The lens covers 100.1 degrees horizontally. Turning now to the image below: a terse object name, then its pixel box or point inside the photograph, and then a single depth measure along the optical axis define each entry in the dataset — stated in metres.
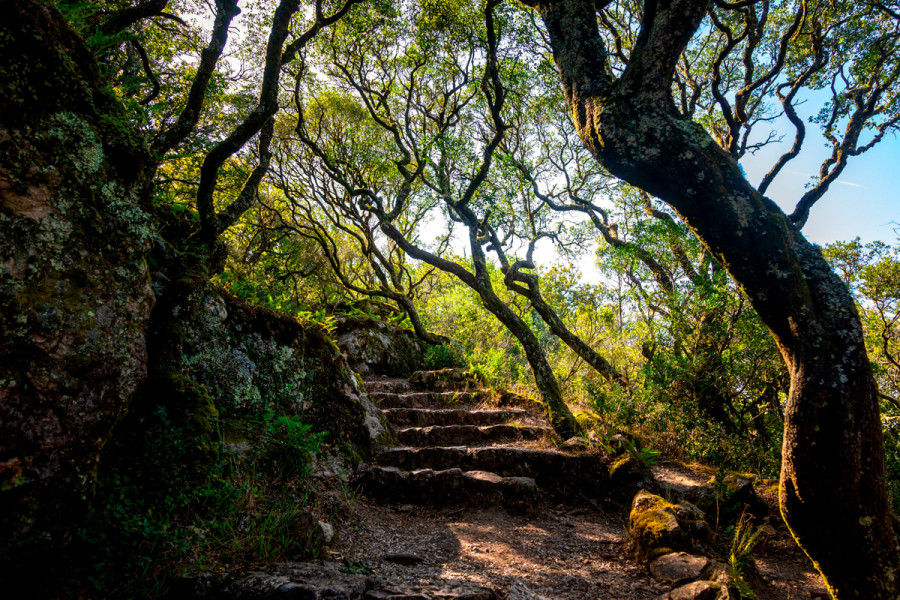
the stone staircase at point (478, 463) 4.66
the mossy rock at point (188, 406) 2.91
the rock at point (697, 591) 2.72
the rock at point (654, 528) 3.39
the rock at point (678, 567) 3.01
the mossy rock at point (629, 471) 4.93
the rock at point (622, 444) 5.22
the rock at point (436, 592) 2.25
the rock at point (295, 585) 2.00
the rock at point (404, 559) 3.13
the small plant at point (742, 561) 2.84
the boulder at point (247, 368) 3.20
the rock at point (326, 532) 3.01
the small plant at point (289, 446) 3.52
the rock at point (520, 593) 2.66
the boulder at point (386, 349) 9.62
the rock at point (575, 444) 5.47
